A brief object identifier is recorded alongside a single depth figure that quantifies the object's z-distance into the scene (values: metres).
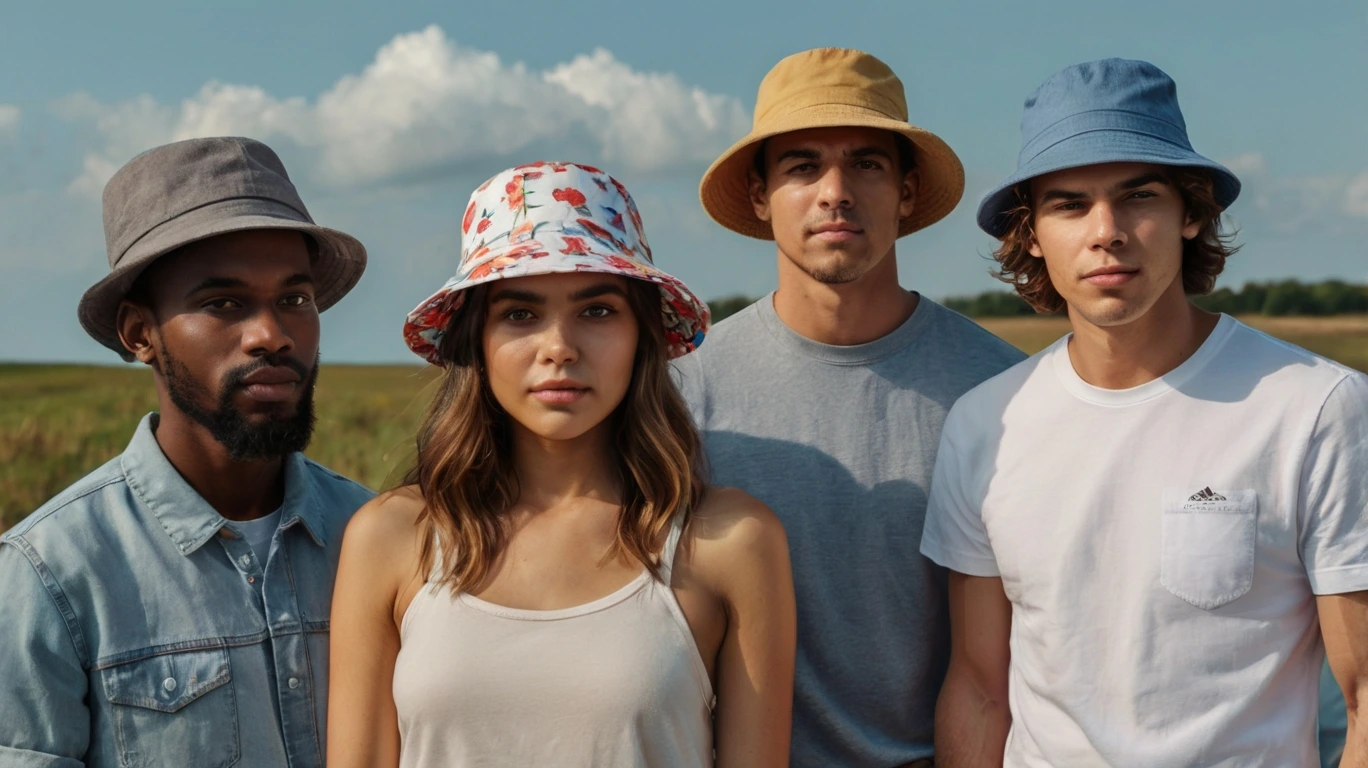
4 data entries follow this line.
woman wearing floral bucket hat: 2.88
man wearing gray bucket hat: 3.06
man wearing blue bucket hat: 3.22
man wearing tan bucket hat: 3.82
